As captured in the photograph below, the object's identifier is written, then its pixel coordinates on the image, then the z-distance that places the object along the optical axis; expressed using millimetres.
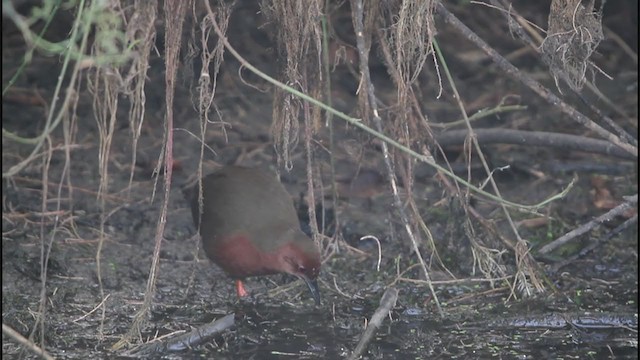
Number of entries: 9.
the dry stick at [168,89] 8773
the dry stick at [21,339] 7379
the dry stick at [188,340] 9266
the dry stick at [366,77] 9664
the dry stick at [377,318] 9023
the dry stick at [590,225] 10711
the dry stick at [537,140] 12156
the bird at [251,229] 10508
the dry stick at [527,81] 9578
